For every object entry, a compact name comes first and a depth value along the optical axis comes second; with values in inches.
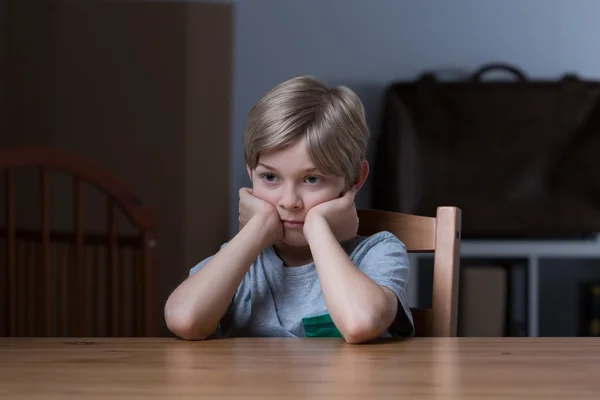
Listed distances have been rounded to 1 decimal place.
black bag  129.9
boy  62.7
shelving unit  131.0
